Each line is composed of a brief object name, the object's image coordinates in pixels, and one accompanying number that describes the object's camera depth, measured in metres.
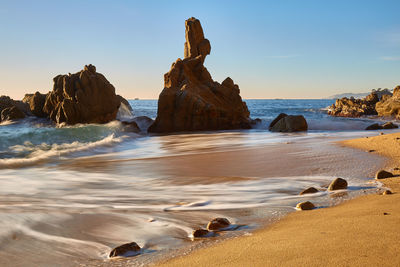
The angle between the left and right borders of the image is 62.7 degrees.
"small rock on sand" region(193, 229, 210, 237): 2.64
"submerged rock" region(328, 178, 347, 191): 3.89
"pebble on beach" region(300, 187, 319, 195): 3.88
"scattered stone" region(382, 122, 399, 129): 16.26
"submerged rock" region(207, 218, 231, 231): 2.75
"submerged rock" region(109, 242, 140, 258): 2.32
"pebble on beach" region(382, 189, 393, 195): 3.37
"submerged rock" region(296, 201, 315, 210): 3.19
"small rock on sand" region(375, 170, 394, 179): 4.33
